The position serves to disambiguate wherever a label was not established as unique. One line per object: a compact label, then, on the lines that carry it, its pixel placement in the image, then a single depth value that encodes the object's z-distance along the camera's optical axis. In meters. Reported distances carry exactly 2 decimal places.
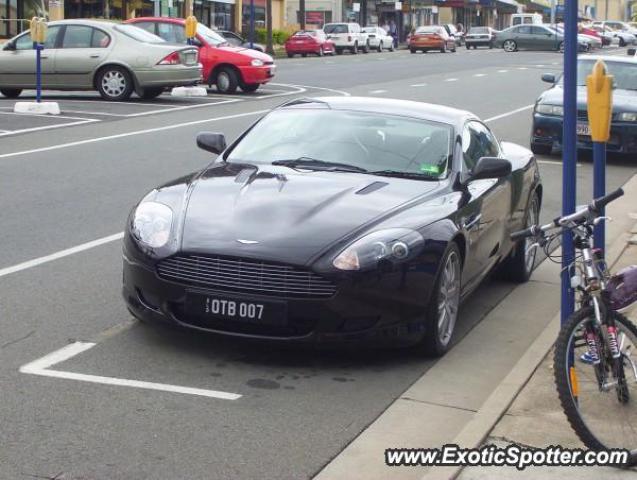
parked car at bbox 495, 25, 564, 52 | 65.56
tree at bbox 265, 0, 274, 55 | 56.00
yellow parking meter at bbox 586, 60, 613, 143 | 5.98
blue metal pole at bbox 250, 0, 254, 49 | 48.75
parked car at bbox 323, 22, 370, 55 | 61.08
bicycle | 5.07
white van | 81.81
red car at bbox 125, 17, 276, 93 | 26.75
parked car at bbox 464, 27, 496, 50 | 73.00
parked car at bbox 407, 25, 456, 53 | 63.69
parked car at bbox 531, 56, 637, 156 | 16.89
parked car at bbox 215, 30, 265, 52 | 37.29
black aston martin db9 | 6.38
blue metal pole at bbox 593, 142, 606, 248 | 6.45
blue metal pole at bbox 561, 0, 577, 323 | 6.28
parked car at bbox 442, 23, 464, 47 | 69.95
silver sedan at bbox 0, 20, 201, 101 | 23.61
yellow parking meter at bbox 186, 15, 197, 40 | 25.28
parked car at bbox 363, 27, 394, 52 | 65.12
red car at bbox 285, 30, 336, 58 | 56.22
